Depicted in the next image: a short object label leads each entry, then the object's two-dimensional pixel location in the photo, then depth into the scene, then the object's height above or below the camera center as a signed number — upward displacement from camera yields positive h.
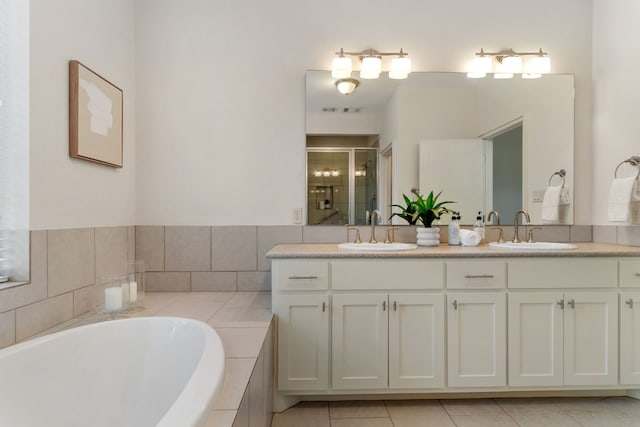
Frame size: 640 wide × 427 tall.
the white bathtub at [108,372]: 1.14 -0.58
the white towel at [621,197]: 2.11 +0.10
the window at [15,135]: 1.47 +0.31
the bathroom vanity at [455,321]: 1.93 -0.59
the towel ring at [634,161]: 2.19 +0.32
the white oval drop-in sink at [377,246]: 2.09 -0.21
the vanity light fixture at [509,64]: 2.49 +1.03
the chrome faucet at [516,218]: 2.45 -0.04
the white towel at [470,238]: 2.27 -0.16
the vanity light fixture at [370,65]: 2.42 +1.00
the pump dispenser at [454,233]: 2.34 -0.13
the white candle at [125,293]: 1.88 -0.43
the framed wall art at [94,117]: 1.74 +0.50
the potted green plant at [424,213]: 2.29 +0.00
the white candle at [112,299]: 1.75 -0.43
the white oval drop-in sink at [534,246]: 2.15 -0.21
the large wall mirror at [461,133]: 2.47 +0.55
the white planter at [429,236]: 2.28 -0.15
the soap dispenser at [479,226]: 2.39 -0.09
